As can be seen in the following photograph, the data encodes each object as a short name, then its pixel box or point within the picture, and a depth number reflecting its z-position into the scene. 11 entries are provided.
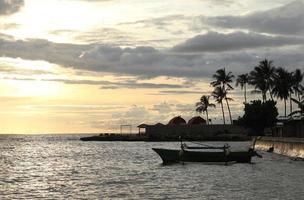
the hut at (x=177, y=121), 192.50
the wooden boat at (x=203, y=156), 64.38
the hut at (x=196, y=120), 186.75
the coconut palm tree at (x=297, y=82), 130.12
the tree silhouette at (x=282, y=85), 126.81
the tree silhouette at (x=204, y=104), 177.00
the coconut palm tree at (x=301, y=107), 80.37
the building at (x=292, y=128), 85.90
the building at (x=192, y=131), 165.50
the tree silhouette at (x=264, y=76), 134.25
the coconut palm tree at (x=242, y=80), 152.06
